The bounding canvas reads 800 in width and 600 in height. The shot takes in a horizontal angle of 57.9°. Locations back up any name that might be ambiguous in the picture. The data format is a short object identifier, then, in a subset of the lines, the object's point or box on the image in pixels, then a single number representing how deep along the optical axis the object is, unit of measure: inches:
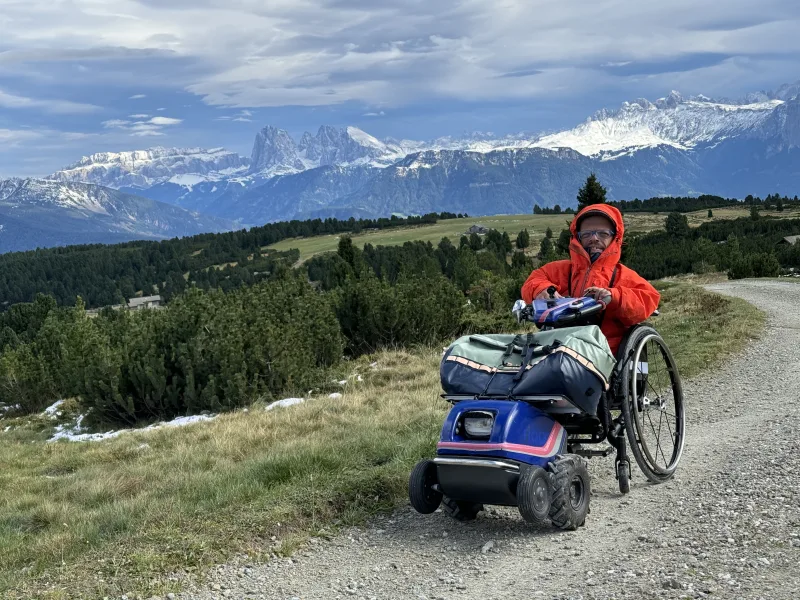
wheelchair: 190.7
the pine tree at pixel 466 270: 2523.1
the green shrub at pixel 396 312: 910.9
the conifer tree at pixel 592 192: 1996.8
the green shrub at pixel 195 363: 646.5
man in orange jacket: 232.2
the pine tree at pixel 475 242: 5741.6
